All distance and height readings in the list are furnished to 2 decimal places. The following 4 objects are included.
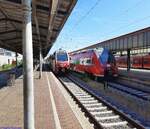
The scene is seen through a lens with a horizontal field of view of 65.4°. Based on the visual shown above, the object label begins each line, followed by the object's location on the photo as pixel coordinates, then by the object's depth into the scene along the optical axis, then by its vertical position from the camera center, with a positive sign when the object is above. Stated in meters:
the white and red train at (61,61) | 14.60 +0.18
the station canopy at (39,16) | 5.01 +2.60
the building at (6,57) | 31.29 +1.83
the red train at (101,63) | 10.68 -0.06
